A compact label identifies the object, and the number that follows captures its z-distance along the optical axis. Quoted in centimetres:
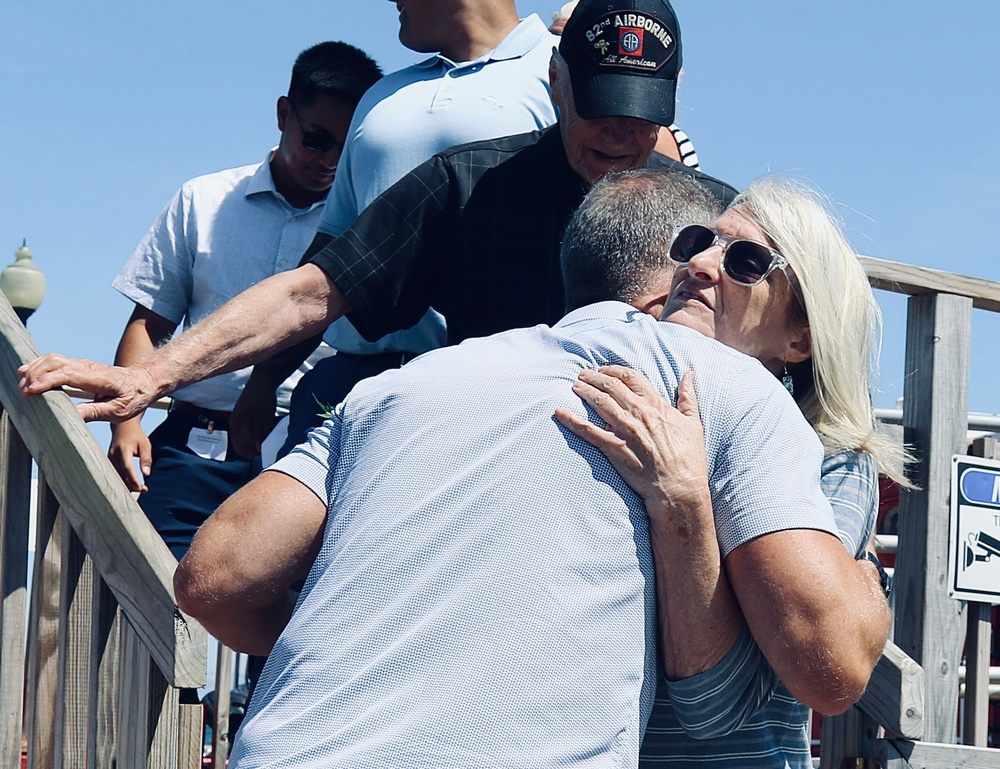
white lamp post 1238
